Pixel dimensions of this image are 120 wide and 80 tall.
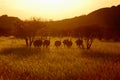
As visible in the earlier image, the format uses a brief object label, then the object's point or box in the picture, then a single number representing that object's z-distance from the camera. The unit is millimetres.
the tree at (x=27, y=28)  34000
